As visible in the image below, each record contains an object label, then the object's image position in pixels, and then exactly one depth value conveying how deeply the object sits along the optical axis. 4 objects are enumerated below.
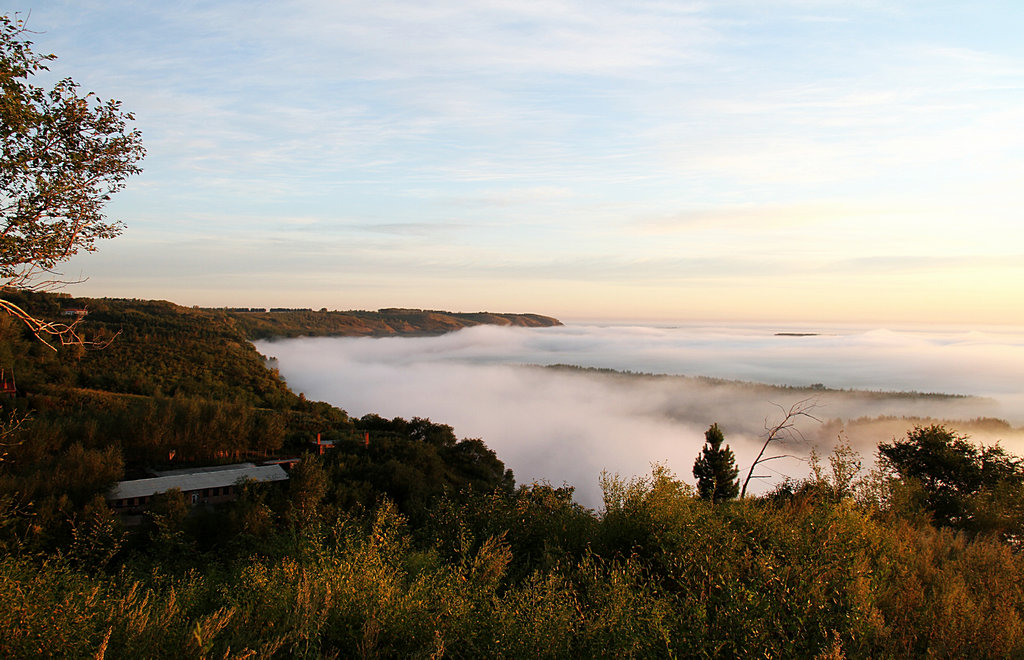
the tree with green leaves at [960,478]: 20.36
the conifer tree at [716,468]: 32.81
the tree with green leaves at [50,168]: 6.53
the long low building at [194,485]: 30.61
